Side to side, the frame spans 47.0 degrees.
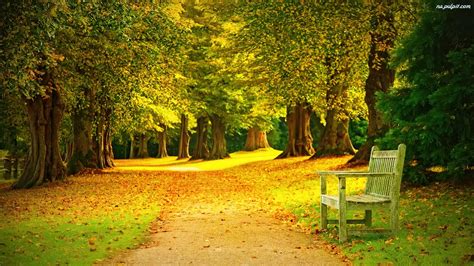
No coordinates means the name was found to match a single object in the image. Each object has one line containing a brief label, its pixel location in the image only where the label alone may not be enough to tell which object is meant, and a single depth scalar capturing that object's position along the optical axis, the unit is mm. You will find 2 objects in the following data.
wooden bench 8516
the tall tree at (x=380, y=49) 16344
